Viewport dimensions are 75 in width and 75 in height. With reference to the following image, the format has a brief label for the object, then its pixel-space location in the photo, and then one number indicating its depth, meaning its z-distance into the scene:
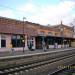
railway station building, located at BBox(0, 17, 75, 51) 16.79
